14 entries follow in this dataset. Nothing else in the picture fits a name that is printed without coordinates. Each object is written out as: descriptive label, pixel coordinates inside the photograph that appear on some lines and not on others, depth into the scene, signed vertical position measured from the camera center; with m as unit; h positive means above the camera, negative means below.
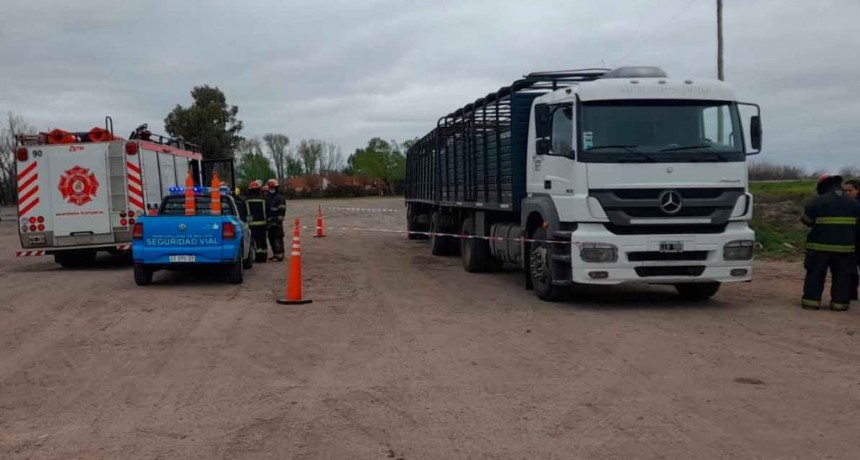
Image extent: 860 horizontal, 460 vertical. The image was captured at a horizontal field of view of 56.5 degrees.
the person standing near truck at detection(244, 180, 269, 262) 17.84 -0.87
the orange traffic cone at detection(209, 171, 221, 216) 14.01 -0.41
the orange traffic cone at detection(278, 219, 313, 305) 11.58 -1.58
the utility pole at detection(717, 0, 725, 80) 25.41 +4.02
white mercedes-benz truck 10.44 -0.21
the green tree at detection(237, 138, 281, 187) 113.69 +1.99
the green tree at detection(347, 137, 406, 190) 134.38 +2.11
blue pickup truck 13.32 -1.07
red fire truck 16.78 -0.21
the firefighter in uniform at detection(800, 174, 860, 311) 10.70 -1.09
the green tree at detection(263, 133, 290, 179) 127.25 +4.31
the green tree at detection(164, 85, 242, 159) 65.50 +4.65
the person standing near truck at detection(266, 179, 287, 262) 18.22 -0.91
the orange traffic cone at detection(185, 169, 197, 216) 14.17 -0.42
